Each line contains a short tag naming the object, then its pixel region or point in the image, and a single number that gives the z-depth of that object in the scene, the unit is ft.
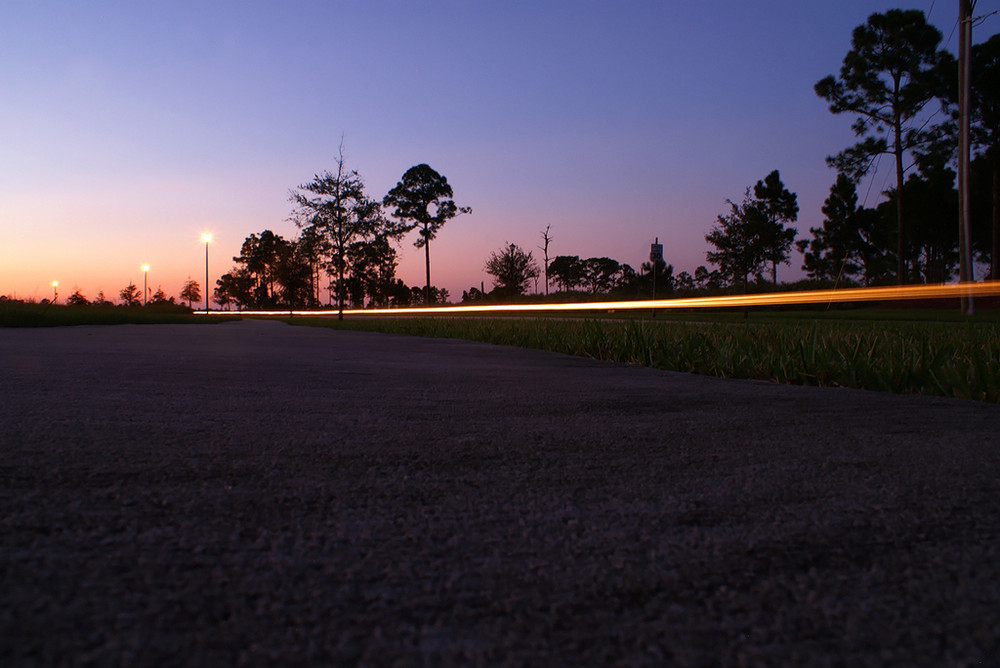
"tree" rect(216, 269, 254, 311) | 284.61
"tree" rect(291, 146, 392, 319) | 98.48
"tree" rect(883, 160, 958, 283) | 114.80
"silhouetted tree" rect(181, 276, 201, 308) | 312.50
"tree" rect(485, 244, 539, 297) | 174.91
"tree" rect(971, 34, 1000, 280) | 88.69
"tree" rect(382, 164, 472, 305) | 163.63
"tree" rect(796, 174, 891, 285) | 173.17
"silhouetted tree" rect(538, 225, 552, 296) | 183.21
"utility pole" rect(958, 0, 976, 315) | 48.47
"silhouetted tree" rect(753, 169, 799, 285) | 151.84
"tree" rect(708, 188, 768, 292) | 150.20
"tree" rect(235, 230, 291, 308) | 264.72
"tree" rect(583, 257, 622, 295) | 300.22
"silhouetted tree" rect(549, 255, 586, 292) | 288.71
